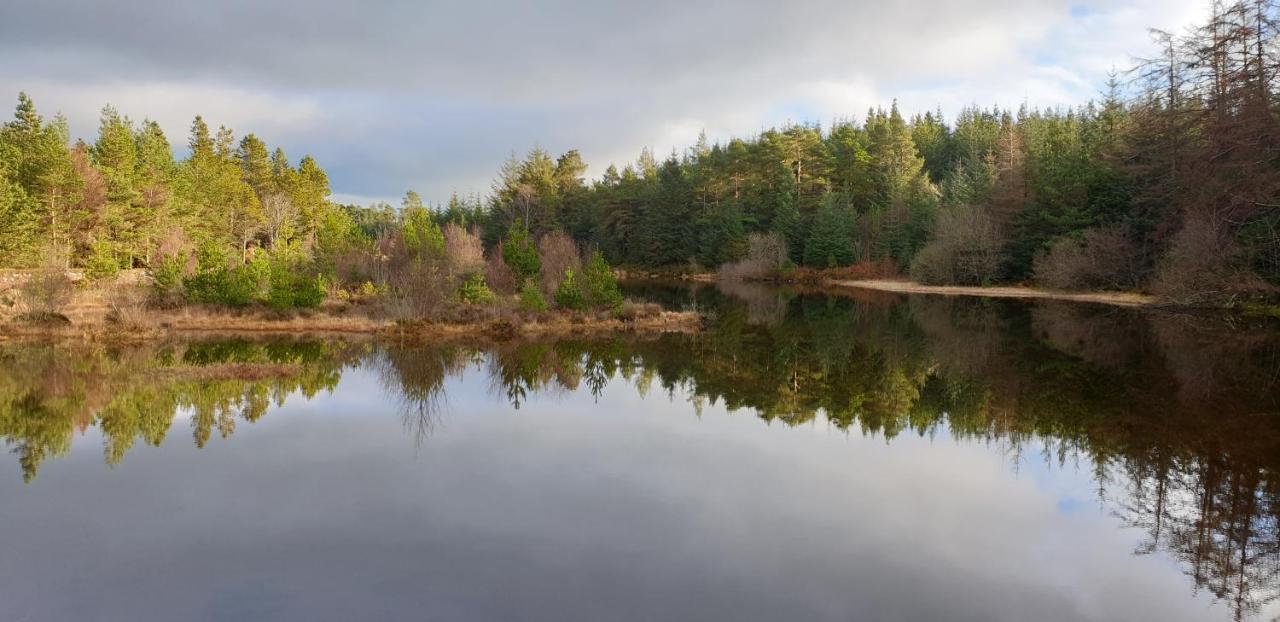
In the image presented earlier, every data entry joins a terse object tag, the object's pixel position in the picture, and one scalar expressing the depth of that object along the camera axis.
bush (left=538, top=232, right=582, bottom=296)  32.72
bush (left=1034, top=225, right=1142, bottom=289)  41.41
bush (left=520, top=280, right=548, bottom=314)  26.36
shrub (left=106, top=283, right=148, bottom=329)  22.64
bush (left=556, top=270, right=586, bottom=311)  27.36
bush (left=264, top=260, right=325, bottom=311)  25.69
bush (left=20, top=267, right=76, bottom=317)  23.23
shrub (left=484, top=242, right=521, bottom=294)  32.69
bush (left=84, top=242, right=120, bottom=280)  27.46
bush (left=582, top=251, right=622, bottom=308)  27.52
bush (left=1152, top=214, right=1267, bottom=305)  29.36
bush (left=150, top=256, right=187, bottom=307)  25.81
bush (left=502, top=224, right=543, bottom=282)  31.92
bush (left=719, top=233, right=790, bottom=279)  66.44
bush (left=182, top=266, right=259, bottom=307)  25.72
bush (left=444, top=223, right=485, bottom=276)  34.44
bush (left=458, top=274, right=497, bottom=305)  26.58
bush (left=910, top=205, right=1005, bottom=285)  50.06
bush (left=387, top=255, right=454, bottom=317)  24.77
